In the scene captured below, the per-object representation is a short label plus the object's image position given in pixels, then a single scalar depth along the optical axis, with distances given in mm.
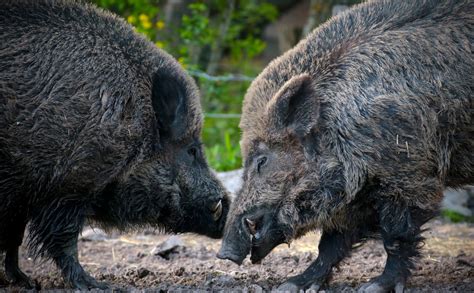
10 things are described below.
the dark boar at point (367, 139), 12250
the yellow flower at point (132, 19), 22375
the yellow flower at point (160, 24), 22991
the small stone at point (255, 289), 11867
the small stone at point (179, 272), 14164
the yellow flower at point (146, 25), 22766
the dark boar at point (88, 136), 12500
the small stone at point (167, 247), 16000
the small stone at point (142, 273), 14037
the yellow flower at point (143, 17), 22527
